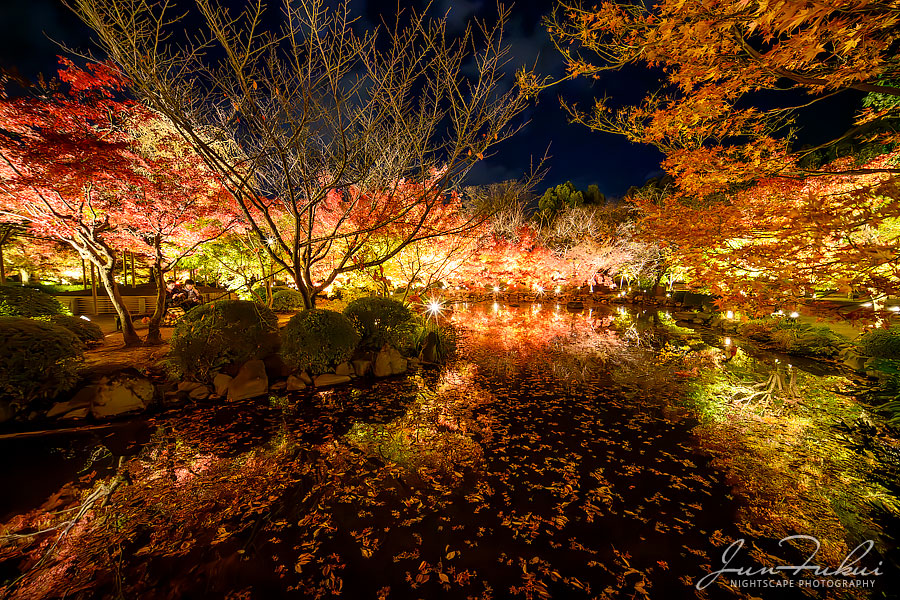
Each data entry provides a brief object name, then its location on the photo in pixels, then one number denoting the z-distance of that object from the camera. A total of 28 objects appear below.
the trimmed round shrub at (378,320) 8.24
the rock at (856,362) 8.55
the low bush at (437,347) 9.31
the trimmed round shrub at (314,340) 7.04
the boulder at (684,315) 18.09
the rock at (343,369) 7.55
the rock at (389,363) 7.93
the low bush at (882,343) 8.27
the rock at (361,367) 7.78
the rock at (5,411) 4.91
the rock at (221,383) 6.41
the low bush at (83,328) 7.88
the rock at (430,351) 9.19
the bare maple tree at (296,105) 4.94
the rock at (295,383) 6.89
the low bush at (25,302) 7.73
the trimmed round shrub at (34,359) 4.89
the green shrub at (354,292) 14.40
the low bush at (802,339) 9.88
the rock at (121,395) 5.42
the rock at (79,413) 5.26
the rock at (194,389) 6.22
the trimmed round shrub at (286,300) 17.59
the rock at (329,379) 7.21
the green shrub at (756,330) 11.91
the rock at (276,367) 7.20
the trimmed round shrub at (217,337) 6.35
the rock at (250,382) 6.40
